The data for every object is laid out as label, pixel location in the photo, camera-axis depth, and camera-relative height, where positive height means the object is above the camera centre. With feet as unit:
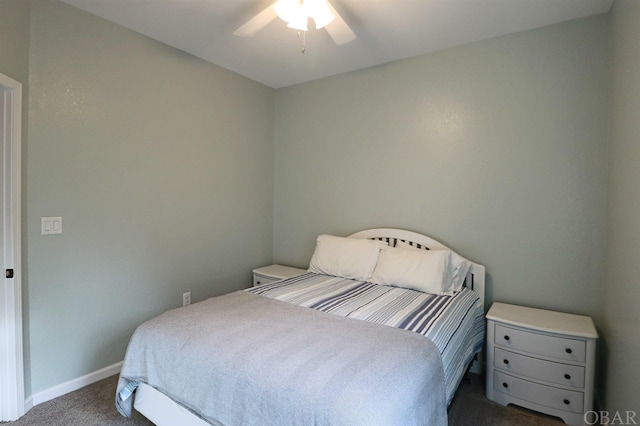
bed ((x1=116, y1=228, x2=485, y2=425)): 3.83 -2.16
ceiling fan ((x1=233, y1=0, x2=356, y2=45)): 5.66 +3.52
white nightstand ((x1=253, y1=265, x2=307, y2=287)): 10.55 -2.36
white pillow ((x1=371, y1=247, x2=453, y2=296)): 7.73 -1.63
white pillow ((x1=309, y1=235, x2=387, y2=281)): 8.93 -1.52
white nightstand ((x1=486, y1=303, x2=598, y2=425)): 6.26 -3.17
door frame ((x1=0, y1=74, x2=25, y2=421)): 6.05 -1.03
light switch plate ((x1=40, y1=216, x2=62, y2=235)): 6.77 -0.55
